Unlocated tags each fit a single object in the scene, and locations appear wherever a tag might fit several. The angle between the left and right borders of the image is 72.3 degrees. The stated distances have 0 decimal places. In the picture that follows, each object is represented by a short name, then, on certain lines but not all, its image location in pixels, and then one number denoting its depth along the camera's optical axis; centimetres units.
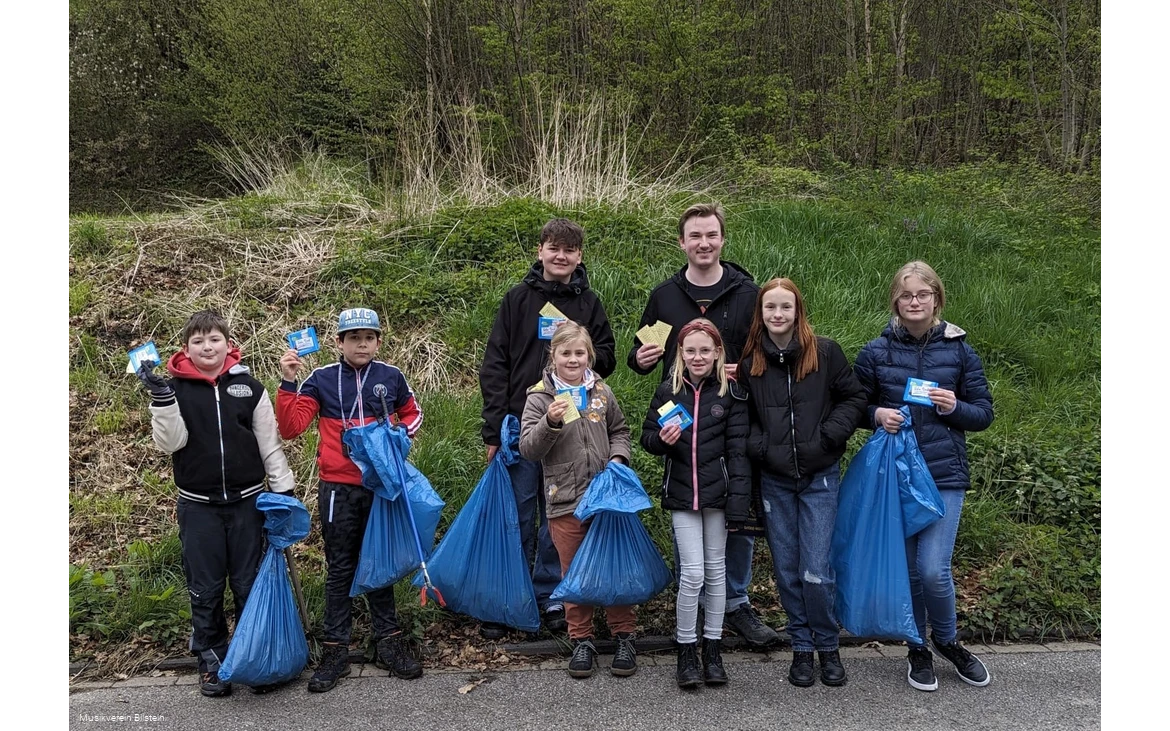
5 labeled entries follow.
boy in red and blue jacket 380
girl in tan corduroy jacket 378
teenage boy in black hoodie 413
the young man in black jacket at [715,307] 402
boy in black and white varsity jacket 363
